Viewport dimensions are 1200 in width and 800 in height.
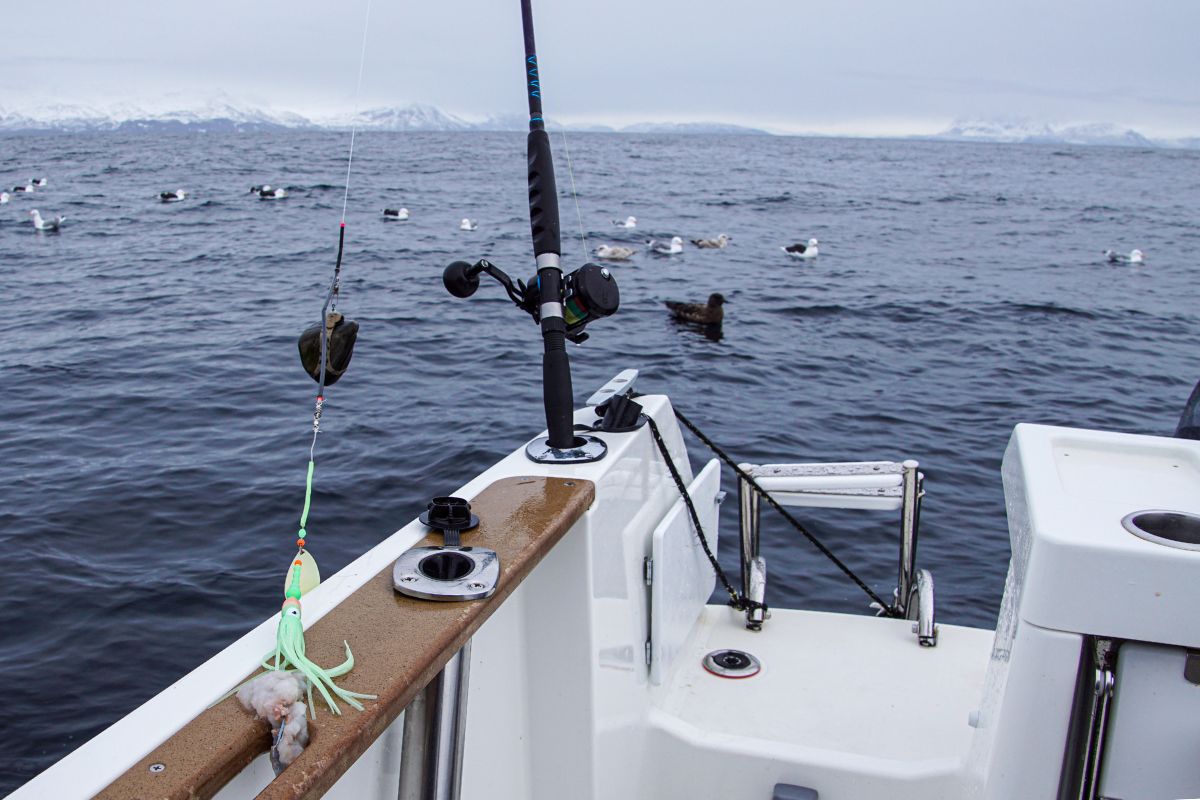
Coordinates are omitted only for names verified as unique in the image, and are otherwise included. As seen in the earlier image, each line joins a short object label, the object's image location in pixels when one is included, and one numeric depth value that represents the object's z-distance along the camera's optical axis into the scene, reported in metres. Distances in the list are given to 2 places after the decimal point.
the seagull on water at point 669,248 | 23.58
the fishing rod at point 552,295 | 2.58
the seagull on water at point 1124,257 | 23.41
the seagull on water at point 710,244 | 24.88
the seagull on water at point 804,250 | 23.05
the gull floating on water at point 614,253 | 22.58
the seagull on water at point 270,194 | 32.19
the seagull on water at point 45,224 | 24.03
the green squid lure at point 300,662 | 1.44
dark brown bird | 15.35
